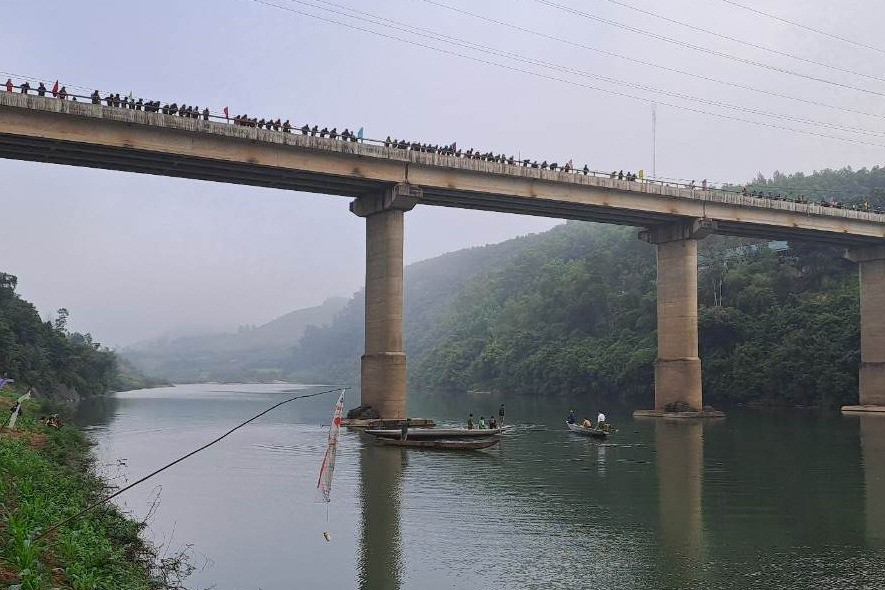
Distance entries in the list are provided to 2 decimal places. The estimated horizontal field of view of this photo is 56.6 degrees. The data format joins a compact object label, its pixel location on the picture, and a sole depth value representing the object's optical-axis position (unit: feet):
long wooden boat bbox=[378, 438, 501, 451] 131.34
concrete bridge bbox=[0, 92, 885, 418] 140.05
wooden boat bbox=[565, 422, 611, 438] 153.62
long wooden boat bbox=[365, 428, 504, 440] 136.15
